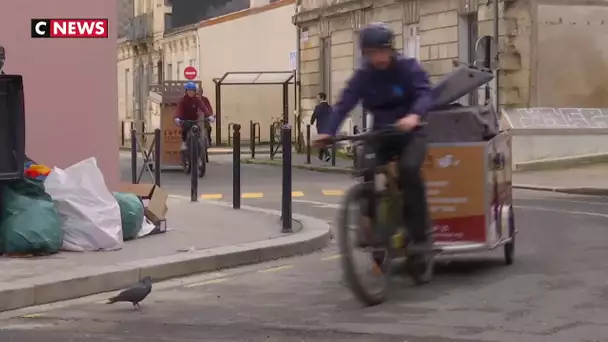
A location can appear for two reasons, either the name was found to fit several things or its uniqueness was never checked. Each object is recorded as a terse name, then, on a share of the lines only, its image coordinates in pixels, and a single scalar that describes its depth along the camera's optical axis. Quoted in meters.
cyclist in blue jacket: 7.52
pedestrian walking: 28.78
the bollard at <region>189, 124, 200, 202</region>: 15.57
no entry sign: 41.97
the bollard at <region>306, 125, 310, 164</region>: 27.66
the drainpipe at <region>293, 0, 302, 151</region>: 36.56
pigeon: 7.52
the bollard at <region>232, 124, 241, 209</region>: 13.64
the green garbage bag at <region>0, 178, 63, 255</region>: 9.37
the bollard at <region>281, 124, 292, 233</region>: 11.61
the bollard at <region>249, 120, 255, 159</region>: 32.07
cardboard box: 11.28
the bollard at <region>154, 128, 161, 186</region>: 15.34
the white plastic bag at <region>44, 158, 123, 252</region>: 9.70
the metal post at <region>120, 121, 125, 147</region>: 44.32
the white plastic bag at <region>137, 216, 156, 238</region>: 10.88
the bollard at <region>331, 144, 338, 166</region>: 26.77
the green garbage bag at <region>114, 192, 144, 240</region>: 10.49
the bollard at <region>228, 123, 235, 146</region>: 43.64
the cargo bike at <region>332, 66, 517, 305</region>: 8.55
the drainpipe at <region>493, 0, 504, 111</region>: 25.00
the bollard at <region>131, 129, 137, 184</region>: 17.38
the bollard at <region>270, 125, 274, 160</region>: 31.19
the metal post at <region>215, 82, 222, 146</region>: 44.56
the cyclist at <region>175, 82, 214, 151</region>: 22.02
